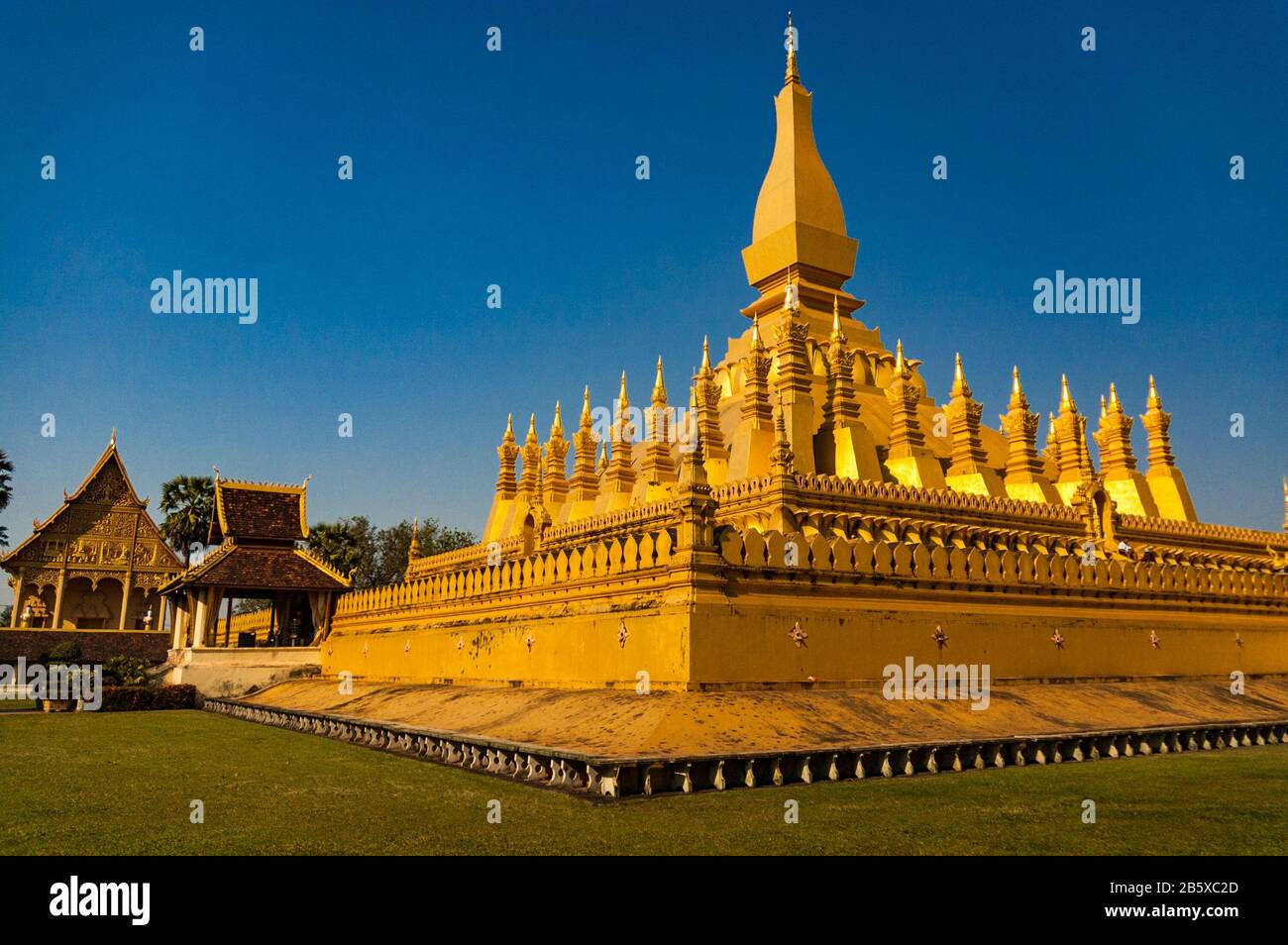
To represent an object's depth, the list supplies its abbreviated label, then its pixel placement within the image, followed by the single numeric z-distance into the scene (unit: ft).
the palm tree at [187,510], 179.11
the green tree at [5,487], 134.38
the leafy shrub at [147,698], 91.35
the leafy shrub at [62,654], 108.88
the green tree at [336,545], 175.52
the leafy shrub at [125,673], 101.50
